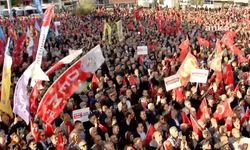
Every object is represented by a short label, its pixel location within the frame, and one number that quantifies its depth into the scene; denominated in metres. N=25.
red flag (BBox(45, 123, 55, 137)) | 7.34
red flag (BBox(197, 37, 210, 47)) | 16.00
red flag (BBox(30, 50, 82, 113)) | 7.91
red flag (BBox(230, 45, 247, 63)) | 13.34
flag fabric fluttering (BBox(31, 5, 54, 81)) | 7.81
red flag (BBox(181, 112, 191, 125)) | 7.90
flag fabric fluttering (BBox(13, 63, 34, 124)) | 7.42
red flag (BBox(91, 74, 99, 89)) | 10.57
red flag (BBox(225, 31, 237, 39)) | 14.64
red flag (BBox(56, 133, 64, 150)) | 6.55
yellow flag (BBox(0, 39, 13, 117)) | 7.93
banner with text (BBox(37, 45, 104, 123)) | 7.23
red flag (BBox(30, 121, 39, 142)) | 7.02
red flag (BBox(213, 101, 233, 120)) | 8.24
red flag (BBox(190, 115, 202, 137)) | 7.42
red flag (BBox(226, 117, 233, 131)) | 7.56
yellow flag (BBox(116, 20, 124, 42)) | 18.89
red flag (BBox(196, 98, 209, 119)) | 8.48
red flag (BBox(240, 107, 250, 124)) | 7.98
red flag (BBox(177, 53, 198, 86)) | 10.48
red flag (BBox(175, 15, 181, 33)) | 22.75
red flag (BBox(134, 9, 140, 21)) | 30.46
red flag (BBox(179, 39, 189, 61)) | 13.80
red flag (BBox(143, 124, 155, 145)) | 7.27
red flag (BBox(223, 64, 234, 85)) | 11.00
